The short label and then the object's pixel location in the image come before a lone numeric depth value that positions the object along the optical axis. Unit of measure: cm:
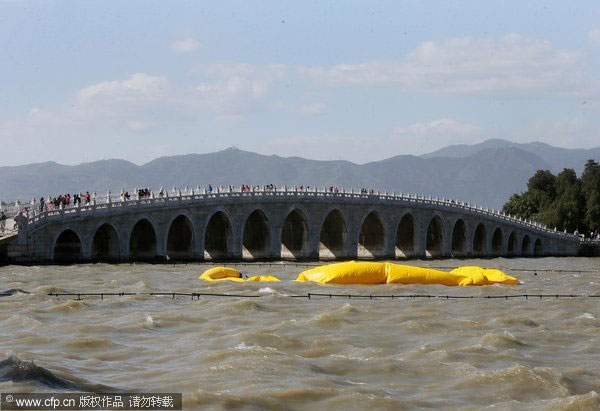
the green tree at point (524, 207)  14288
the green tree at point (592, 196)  12594
